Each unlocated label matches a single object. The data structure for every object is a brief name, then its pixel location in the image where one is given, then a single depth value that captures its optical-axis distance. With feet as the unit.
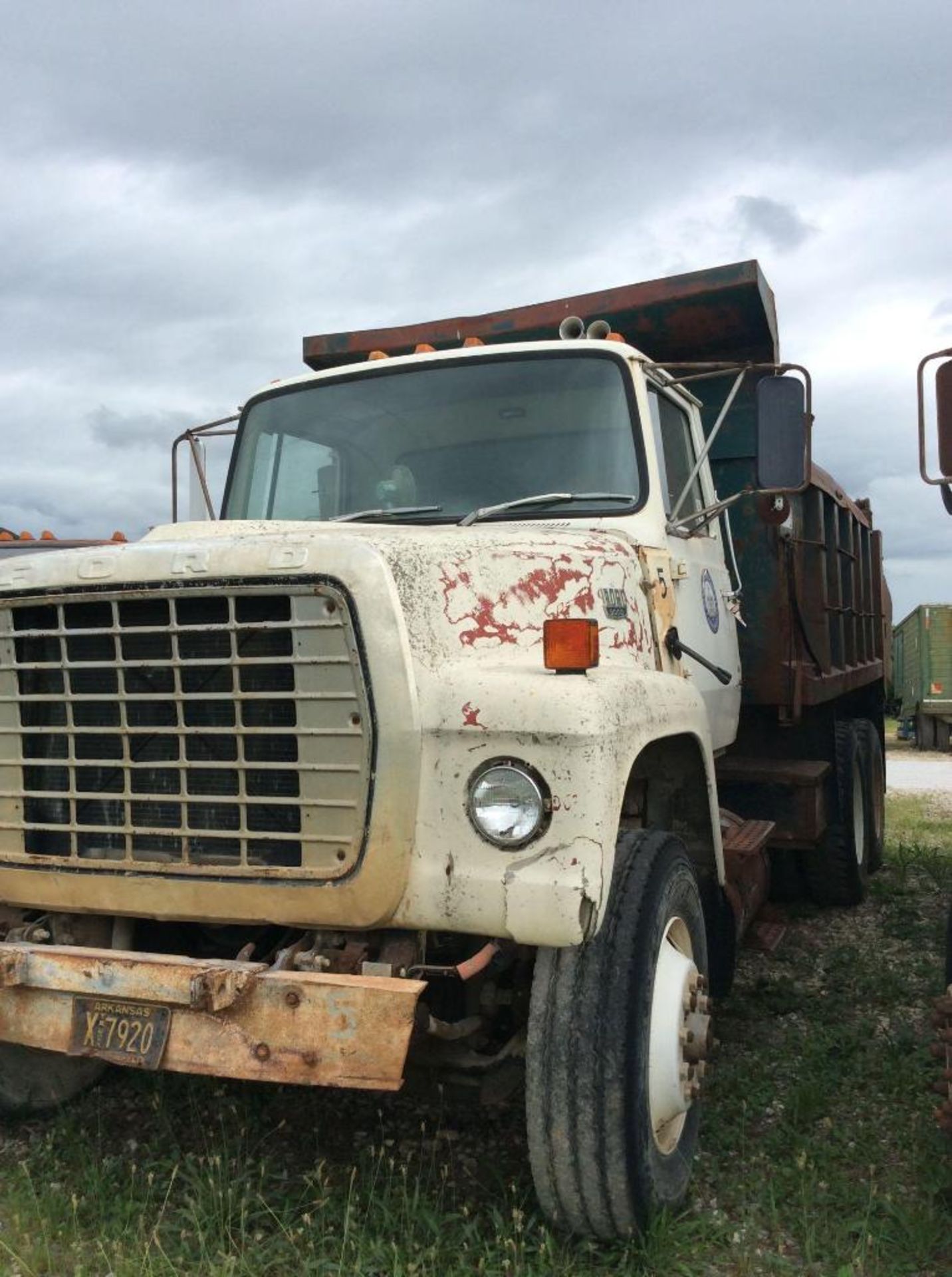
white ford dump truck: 9.03
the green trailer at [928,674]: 75.20
